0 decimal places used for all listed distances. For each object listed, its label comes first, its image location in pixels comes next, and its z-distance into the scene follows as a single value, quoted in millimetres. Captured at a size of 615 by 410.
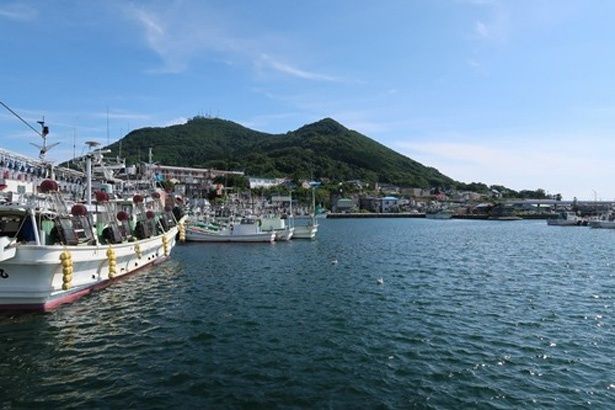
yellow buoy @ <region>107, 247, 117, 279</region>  24891
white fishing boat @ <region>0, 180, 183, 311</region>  18656
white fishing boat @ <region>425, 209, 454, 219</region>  185750
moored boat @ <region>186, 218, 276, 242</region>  60500
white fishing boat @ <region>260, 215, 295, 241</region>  64062
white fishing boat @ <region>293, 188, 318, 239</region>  69138
